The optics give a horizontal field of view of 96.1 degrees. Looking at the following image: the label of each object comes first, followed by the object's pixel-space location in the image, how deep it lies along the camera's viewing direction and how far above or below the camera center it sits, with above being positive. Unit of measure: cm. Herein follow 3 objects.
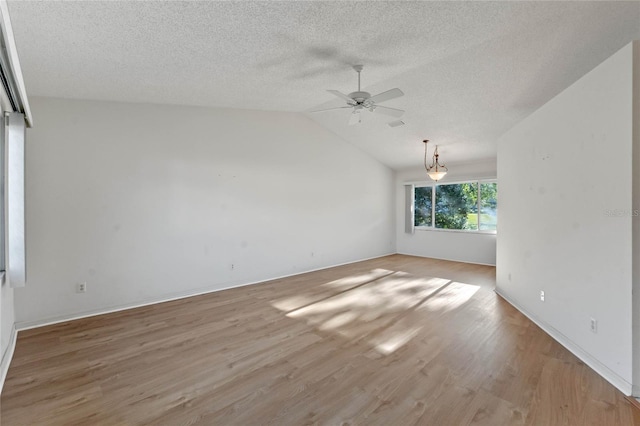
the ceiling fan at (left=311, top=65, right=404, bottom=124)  301 +124
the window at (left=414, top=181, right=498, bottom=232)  704 +13
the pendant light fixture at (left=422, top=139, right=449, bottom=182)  592 +112
